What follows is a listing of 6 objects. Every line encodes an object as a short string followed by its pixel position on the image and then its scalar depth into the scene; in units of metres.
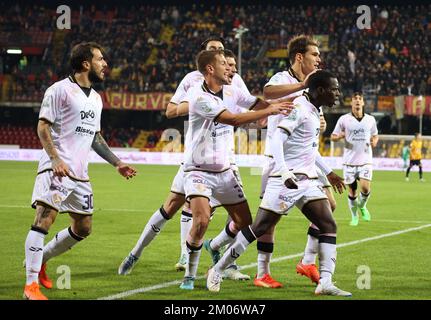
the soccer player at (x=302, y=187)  17.34
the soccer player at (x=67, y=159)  16.31
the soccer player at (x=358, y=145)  35.25
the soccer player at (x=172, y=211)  19.84
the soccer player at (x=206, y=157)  17.62
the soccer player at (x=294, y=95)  18.61
